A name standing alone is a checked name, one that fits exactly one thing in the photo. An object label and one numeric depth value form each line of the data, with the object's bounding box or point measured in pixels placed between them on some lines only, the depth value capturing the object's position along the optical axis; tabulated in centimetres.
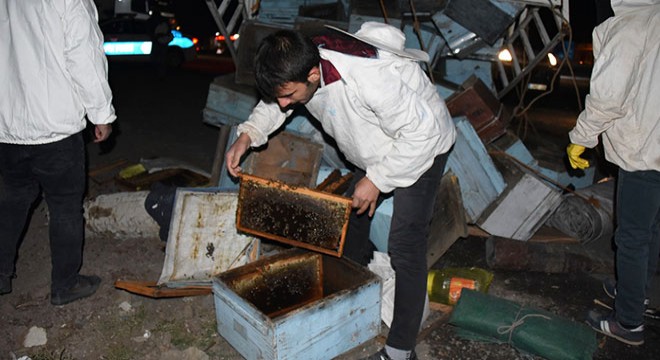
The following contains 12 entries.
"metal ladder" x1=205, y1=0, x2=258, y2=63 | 560
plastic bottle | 334
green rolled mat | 281
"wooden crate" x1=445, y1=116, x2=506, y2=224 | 411
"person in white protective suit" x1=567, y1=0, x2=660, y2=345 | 252
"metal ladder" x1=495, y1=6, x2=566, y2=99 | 528
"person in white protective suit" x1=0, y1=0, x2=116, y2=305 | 262
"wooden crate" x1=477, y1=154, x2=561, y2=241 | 417
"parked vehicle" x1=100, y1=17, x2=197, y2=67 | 1050
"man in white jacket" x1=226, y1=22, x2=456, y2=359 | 217
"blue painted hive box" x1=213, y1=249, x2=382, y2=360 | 253
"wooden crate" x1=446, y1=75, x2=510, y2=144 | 449
